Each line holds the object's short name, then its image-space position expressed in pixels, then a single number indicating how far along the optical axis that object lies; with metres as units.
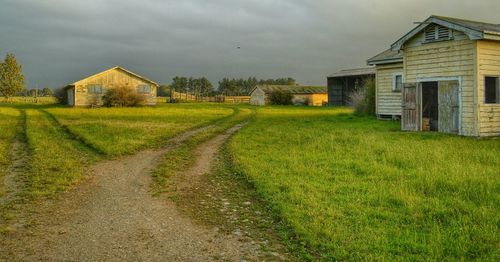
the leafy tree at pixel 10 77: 87.94
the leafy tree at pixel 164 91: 161.52
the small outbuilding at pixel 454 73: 18.17
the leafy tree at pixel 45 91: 165.77
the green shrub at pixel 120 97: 58.22
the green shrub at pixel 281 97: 70.62
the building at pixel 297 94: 71.69
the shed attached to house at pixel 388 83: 27.37
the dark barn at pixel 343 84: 51.94
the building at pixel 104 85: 61.06
